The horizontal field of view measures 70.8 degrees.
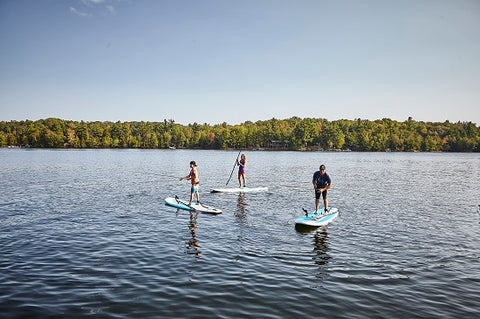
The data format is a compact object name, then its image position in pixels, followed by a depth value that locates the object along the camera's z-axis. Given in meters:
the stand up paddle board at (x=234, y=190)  30.70
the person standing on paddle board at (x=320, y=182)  18.83
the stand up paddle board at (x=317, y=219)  17.34
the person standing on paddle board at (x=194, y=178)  21.58
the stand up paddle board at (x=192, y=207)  20.75
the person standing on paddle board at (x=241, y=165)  30.55
